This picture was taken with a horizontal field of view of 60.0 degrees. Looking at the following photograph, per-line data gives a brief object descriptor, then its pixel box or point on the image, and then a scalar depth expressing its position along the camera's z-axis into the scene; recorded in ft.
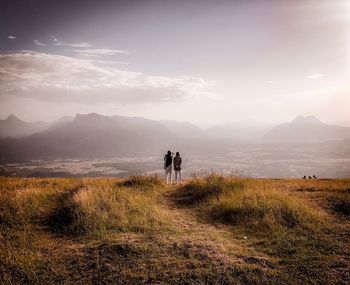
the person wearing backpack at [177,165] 76.64
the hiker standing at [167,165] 74.90
